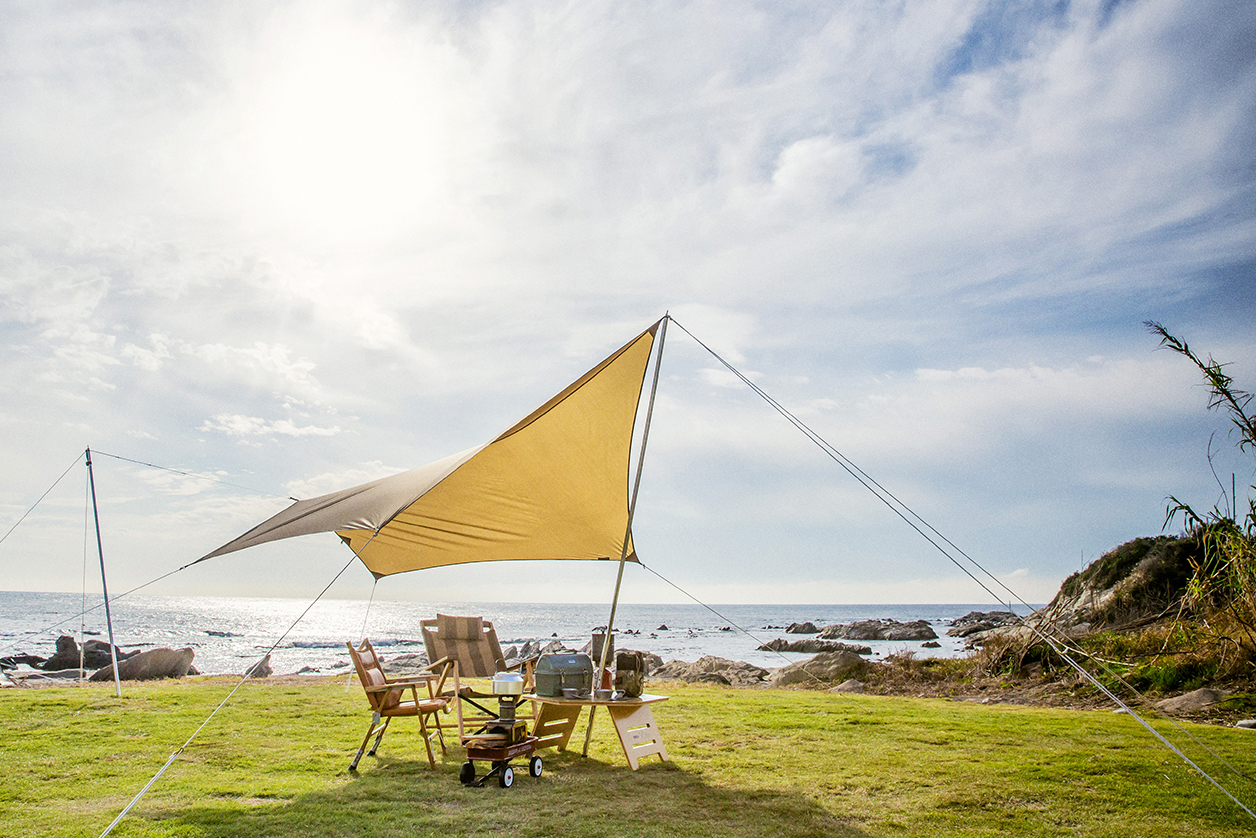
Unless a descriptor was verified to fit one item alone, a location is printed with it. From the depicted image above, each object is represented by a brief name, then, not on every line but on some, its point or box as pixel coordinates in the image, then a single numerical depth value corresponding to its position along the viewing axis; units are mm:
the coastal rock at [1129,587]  8777
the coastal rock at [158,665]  11398
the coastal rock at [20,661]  16297
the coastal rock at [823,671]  9570
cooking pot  4133
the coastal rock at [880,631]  30916
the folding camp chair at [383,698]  4324
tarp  4824
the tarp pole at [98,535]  6580
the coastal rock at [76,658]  15859
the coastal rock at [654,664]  12323
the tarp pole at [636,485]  4625
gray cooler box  4367
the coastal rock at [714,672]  10586
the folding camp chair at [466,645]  6270
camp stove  4141
